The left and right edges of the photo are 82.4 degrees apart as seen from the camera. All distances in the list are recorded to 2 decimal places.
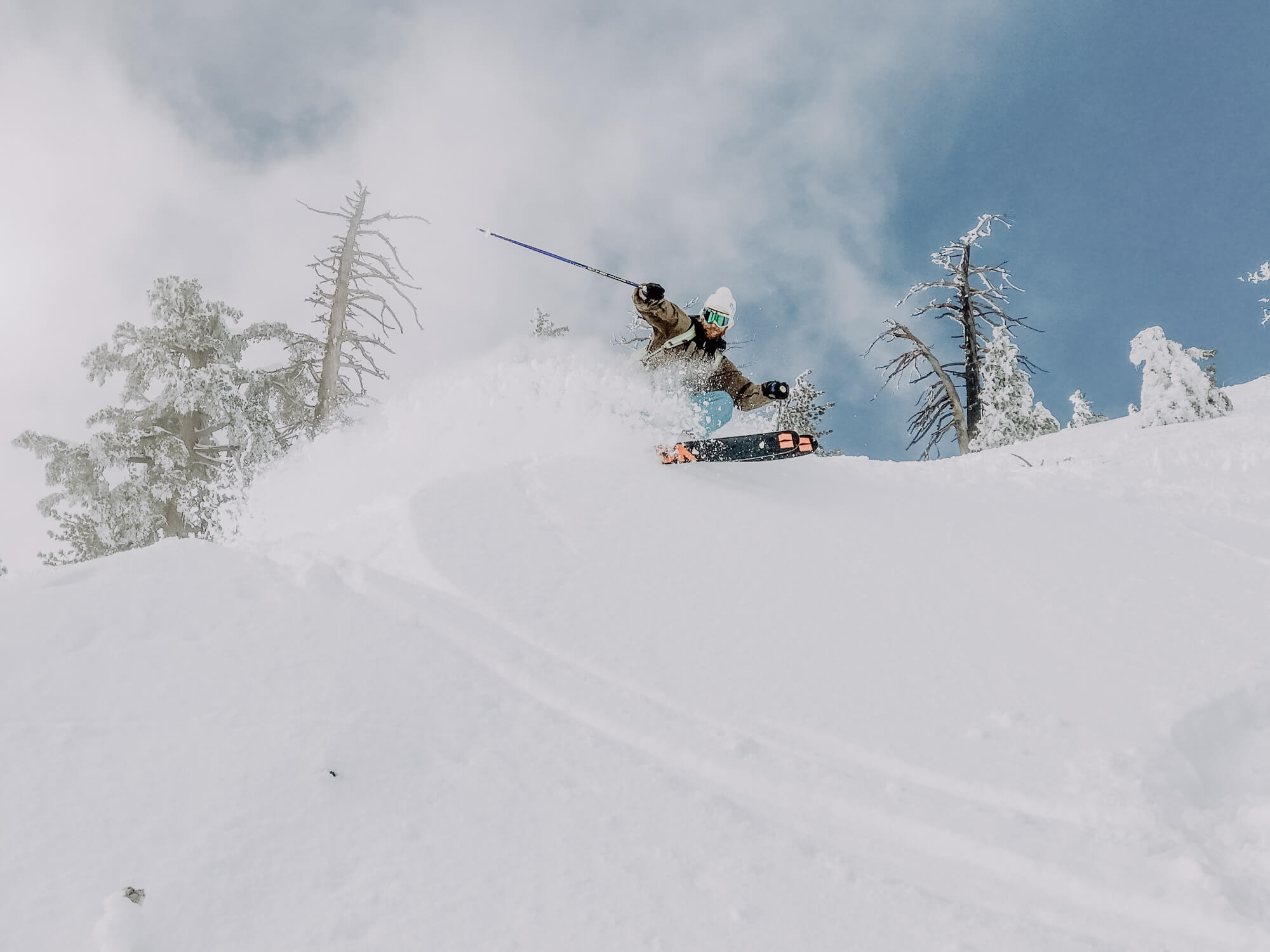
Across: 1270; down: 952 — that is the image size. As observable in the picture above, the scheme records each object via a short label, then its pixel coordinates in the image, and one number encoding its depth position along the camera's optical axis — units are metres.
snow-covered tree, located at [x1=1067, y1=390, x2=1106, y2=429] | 23.64
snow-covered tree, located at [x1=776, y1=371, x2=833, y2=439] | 23.77
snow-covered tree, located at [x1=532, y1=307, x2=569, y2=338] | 32.16
